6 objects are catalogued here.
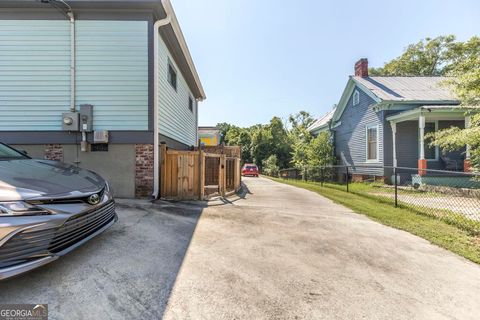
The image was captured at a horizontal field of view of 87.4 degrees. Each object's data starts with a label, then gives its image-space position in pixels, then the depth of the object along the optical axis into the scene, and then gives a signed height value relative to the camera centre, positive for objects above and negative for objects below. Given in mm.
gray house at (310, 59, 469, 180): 10938 +1784
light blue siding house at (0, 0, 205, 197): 6297 +1839
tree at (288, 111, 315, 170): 18200 +791
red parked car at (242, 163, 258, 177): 22984 -1027
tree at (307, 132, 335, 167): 15804 +489
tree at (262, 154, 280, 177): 26178 -754
